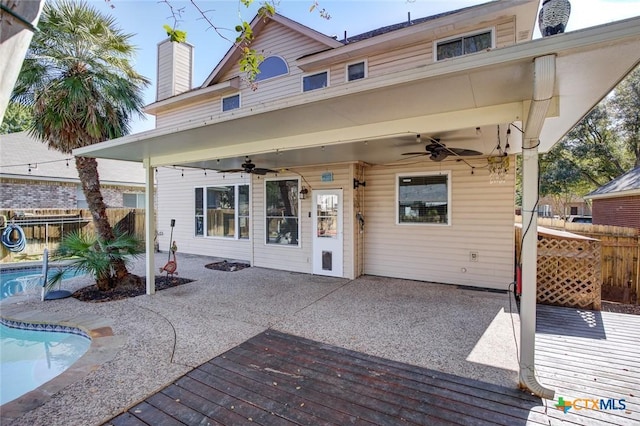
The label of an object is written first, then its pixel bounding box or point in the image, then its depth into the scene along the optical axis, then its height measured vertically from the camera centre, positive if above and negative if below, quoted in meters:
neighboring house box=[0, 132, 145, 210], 11.39 +1.35
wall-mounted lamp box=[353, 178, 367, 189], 6.68 +0.60
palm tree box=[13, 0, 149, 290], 5.70 +2.46
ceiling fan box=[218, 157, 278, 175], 5.86 +0.87
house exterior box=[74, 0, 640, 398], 2.44 +1.01
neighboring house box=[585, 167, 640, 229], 9.42 +0.24
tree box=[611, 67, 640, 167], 14.34 +4.82
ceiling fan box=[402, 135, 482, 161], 4.32 +0.86
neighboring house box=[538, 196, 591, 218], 25.36 +0.10
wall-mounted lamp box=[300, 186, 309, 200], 7.31 +0.44
